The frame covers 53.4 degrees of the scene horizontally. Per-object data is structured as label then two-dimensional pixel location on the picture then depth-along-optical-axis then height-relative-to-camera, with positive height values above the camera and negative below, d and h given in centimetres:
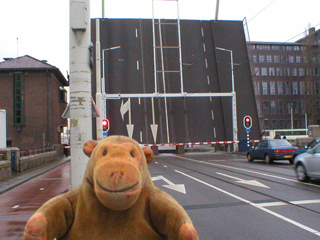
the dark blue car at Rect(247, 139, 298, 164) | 1647 -95
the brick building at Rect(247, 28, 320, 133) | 7100 +1132
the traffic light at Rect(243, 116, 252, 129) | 2316 +83
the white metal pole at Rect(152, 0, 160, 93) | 2356 +589
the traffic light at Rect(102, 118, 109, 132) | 1712 +84
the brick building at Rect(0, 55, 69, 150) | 2758 +355
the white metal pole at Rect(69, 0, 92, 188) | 621 +110
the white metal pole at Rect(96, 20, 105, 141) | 1220 +185
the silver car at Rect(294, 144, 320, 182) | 922 -102
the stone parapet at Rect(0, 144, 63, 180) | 1261 -79
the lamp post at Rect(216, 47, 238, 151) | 2412 +154
